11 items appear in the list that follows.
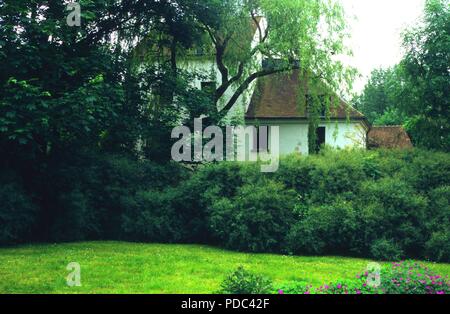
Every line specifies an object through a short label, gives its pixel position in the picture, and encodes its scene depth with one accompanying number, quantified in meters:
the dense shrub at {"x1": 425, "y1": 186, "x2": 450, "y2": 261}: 13.41
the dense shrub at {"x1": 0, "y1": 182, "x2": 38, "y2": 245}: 14.56
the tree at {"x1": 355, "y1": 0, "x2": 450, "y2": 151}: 19.91
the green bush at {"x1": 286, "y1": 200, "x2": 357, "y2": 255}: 14.25
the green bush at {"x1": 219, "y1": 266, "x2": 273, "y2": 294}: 7.26
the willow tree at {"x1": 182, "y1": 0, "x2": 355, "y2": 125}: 24.36
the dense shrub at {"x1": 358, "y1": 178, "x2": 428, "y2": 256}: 14.02
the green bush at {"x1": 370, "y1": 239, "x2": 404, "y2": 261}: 13.59
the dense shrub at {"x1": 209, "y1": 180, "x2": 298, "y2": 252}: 14.77
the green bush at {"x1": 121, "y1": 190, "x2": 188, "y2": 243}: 16.67
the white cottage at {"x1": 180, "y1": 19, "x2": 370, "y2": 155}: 36.28
